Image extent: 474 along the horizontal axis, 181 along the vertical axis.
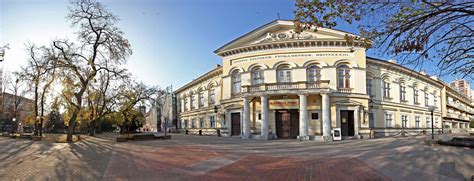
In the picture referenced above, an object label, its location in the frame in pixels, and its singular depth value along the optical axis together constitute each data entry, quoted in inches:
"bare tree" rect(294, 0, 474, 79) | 238.1
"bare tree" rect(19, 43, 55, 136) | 775.1
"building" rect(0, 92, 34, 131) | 1586.9
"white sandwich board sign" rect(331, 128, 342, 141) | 855.1
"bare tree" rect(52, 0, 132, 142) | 777.6
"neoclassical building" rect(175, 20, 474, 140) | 924.0
